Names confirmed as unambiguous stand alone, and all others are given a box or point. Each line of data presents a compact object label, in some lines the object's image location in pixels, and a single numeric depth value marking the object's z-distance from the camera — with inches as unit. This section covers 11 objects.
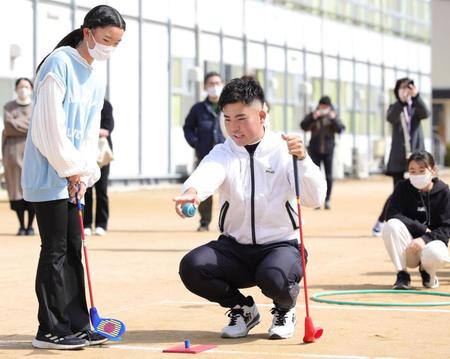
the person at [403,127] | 672.4
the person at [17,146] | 676.7
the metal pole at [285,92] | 1653.5
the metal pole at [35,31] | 1129.4
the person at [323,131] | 935.7
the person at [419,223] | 430.6
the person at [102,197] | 674.8
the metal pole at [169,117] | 1352.1
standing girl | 314.2
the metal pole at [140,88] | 1293.1
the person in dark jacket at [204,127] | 708.7
